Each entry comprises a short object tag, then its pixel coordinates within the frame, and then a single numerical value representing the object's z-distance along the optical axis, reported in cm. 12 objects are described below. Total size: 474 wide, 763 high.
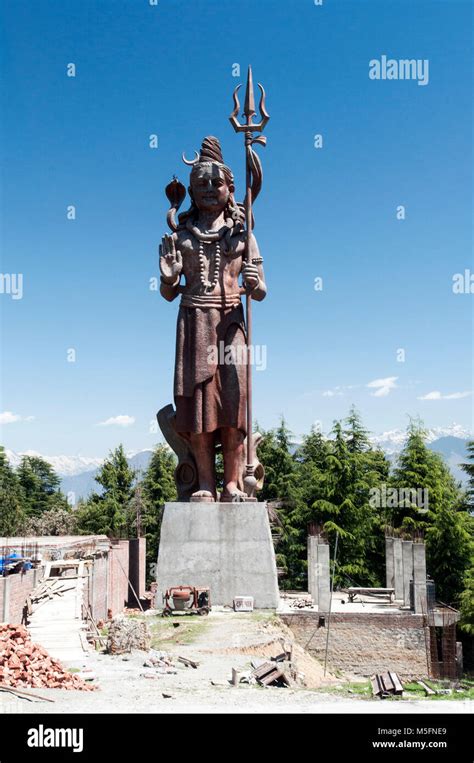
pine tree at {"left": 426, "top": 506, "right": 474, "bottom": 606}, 2522
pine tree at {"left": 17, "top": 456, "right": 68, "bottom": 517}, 4606
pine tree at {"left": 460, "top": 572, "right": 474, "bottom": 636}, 1983
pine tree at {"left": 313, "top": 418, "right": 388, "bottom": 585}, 2658
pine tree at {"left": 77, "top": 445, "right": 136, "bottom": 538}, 3256
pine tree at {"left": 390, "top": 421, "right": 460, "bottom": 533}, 2678
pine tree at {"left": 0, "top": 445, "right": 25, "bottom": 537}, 3437
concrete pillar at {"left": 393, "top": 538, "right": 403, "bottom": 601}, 1845
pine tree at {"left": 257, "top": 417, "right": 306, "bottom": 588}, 2802
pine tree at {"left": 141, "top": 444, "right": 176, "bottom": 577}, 3139
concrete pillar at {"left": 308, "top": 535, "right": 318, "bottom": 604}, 1821
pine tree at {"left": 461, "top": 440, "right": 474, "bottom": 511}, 2662
